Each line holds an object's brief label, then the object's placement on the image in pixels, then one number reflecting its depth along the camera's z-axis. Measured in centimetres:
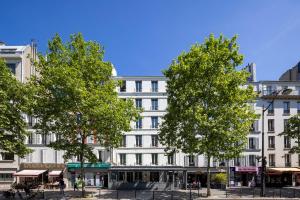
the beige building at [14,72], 3197
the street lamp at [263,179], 2185
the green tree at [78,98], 2073
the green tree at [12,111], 2007
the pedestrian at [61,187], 2445
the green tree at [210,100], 2187
